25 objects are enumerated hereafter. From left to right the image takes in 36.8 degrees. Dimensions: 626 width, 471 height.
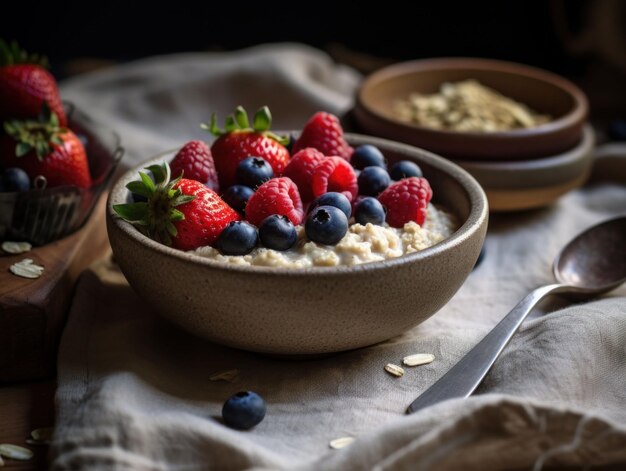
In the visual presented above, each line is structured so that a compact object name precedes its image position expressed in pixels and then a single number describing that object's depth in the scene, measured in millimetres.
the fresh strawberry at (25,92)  460
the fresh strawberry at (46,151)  438
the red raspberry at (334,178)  378
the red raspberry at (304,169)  387
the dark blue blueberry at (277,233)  349
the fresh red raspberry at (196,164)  389
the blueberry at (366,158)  412
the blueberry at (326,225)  349
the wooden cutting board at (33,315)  374
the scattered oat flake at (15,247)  413
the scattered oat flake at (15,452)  334
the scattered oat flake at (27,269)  395
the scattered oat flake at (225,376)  365
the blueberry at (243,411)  334
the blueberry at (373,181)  394
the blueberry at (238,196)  380
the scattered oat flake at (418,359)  374
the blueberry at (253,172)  381
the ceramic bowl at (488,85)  501
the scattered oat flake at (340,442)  329
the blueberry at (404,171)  410
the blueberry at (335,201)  364
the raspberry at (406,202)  381
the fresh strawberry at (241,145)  401
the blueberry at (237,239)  348
